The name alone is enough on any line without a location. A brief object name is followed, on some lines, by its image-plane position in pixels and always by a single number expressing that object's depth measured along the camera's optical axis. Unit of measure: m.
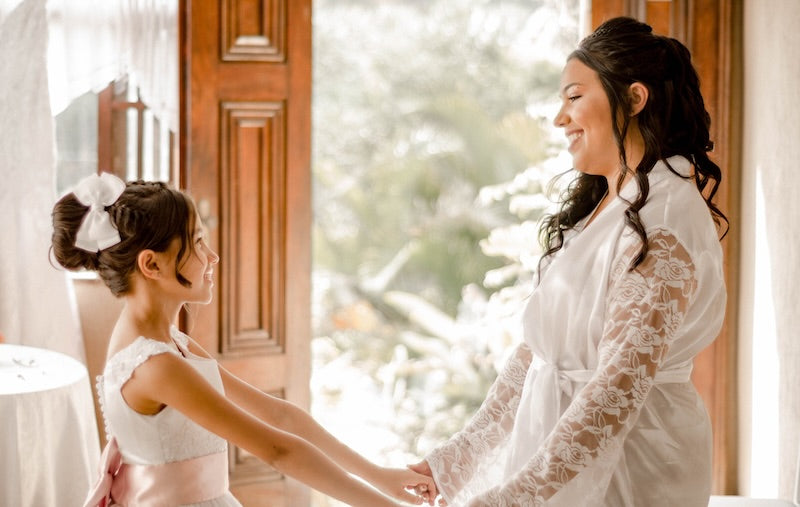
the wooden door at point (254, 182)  3.35
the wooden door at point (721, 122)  3.42
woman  1.53
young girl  1.61
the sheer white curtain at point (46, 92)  3.53
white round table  2.84
